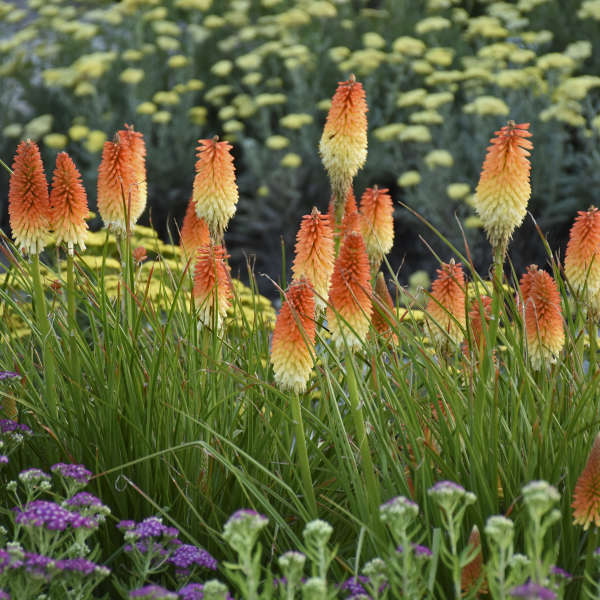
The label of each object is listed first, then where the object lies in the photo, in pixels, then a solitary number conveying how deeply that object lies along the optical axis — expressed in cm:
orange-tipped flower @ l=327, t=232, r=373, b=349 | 579
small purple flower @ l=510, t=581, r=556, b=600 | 382
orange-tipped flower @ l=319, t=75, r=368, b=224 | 748
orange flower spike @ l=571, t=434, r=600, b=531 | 500
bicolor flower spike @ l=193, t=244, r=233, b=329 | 673
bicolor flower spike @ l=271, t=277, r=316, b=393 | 568
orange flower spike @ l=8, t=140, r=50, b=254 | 694
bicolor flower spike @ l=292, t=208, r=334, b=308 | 634
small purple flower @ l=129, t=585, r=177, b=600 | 449
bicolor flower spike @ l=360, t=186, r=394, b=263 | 784
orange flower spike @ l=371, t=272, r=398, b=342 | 641
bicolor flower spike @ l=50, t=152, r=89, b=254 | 710
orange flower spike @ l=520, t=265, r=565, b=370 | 668
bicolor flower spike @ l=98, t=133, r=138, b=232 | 731
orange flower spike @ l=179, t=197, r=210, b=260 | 806
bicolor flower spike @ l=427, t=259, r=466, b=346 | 718
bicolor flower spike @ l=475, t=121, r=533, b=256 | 659
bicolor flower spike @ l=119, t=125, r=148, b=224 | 751
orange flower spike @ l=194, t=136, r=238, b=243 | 702
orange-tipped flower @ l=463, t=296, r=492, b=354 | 693
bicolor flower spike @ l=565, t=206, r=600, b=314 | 705
